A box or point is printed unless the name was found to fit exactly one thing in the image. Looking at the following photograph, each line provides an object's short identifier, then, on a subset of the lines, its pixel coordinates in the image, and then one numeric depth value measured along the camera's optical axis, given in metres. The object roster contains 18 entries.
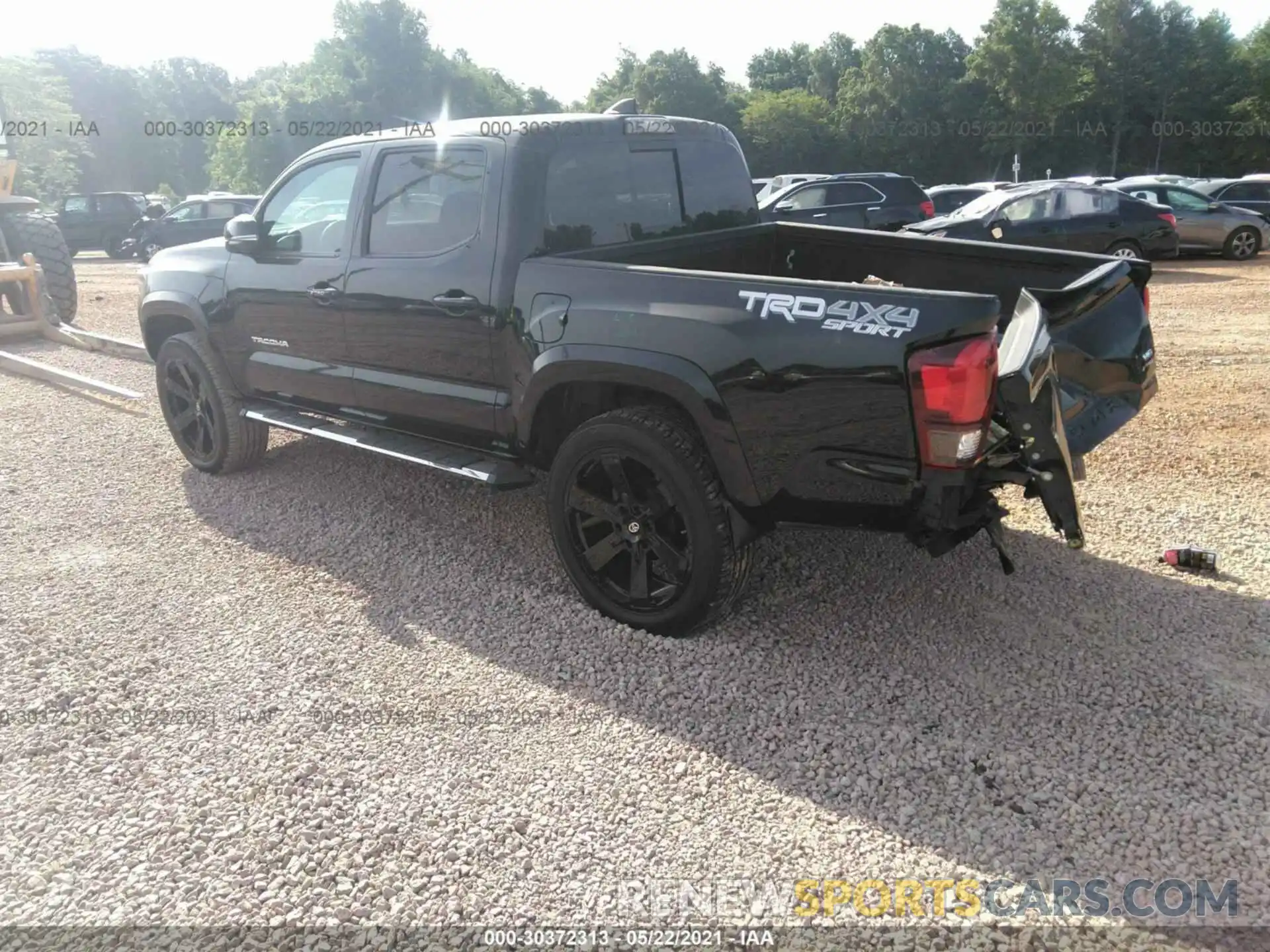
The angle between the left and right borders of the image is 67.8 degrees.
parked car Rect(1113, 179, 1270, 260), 16.27
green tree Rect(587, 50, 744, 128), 61.41
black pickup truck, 3.04
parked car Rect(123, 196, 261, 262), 21.27
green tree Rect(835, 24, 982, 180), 53.25
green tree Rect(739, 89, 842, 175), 53.03
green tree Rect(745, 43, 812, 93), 80.06
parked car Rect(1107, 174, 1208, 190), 18.12
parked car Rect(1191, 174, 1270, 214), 19.48
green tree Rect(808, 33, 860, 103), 71.75
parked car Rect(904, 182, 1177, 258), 13.86
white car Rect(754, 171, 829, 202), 17.39
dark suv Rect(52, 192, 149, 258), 25.92
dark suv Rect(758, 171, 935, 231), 15.05
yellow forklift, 9.46
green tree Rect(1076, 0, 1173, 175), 53.91
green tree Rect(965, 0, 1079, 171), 51.41
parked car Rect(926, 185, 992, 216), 20.03
